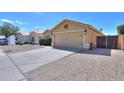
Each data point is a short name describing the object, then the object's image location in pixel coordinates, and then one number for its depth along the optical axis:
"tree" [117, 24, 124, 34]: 18.36
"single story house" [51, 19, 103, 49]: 8.90
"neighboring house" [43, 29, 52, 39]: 19.06
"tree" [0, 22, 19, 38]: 27.37
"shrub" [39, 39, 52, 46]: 15.03
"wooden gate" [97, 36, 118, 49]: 9.79
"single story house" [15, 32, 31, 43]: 26.45
